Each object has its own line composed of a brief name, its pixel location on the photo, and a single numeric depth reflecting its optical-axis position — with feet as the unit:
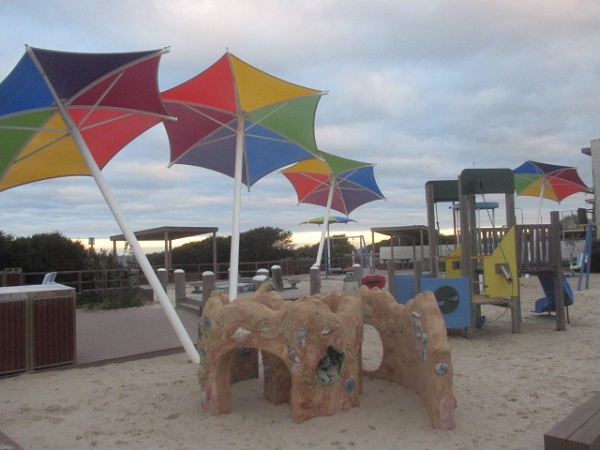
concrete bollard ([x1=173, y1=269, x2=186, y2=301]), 47.14
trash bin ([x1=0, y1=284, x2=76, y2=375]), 23.85
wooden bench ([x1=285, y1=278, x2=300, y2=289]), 57.21
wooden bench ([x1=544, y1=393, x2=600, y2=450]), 11.07
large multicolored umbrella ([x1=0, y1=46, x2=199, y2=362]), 23.62
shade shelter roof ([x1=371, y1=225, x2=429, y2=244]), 89.71
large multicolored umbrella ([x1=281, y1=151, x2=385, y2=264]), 63.67
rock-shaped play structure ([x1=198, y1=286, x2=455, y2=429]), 16.01
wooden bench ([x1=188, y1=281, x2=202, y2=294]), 54.04
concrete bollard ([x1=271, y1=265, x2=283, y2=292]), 54.03
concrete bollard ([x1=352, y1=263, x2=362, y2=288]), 50.15
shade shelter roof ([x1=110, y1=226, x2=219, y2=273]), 78.02
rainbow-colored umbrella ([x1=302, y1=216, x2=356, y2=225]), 106.42
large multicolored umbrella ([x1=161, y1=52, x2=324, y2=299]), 32.58
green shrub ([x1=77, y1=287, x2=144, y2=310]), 48.24
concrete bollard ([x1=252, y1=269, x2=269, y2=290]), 39.55
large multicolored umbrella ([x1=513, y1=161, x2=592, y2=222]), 81.82
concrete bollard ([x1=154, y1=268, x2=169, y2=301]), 55.48
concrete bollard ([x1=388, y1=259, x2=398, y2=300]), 36.64
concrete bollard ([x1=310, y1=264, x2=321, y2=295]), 48.21
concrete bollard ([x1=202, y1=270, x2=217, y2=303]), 38.37
